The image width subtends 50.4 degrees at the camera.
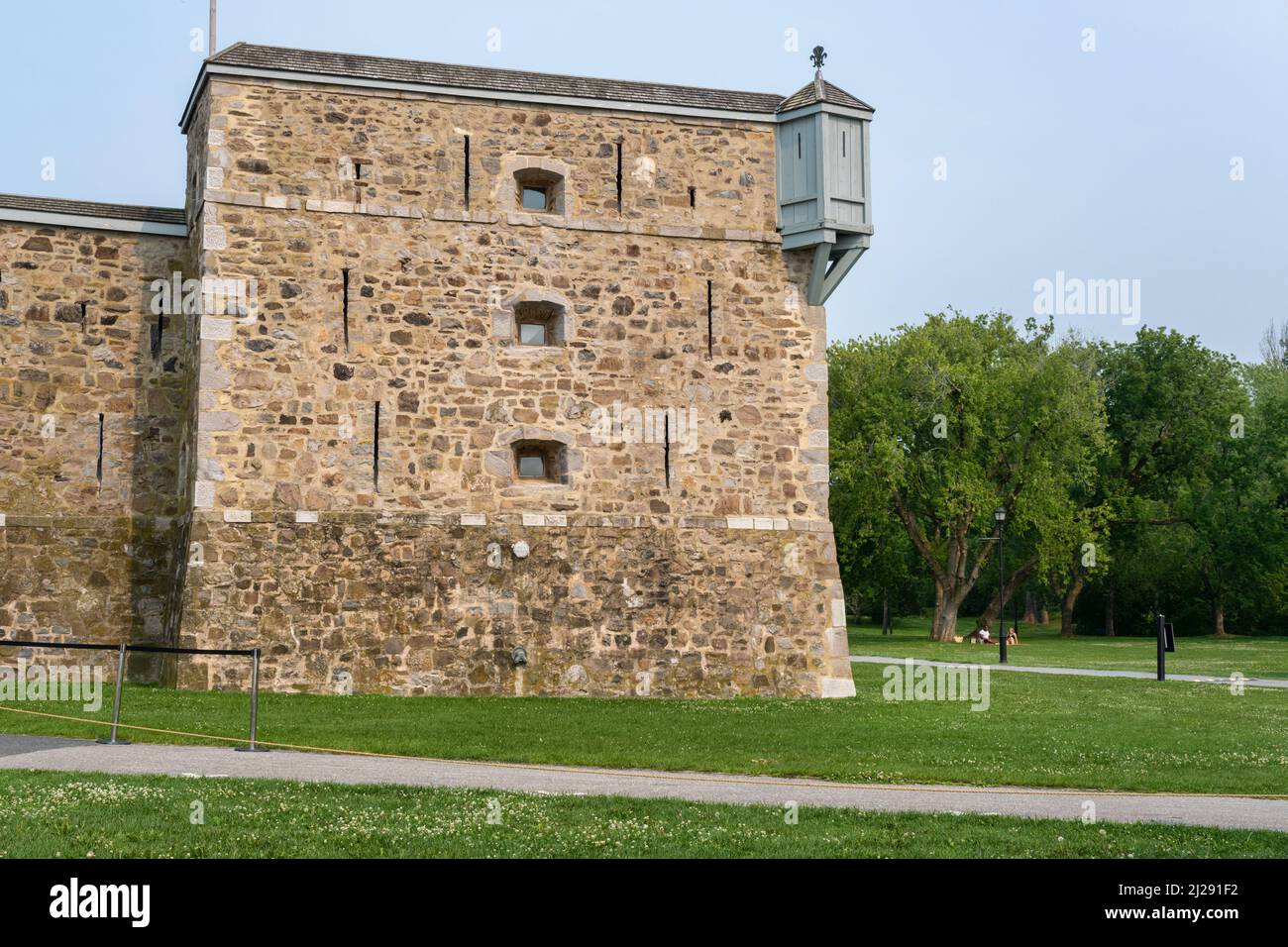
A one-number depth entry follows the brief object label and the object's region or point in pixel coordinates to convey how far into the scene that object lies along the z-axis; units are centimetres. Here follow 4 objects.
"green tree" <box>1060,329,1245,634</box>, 5566
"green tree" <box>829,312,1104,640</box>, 4391
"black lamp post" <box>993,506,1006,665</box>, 3234
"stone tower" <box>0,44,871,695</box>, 1802
